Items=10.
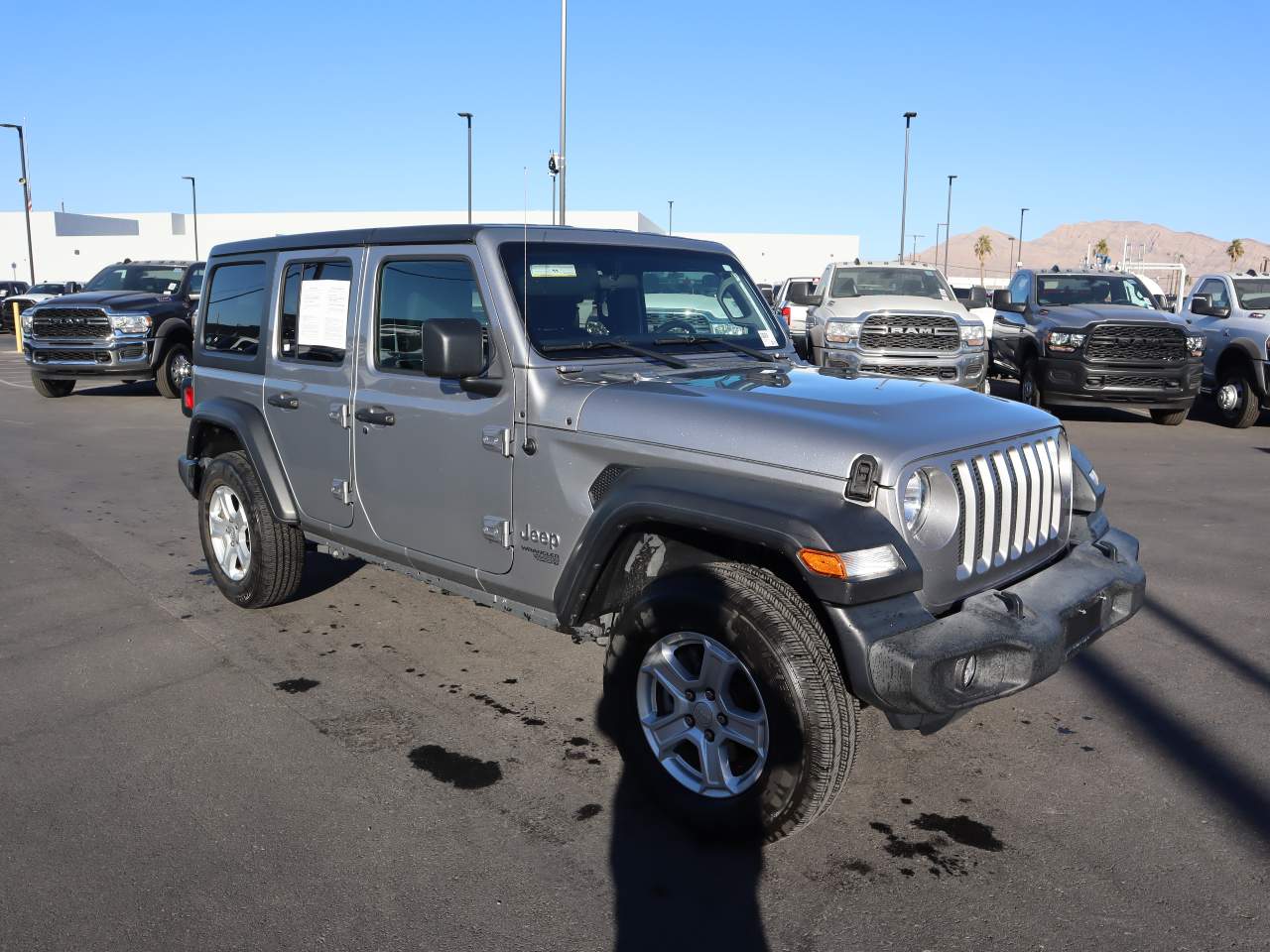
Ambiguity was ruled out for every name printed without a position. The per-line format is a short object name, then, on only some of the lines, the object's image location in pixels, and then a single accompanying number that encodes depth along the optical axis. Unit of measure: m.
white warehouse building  67.25
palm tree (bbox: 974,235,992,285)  117.57
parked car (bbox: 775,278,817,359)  12.73
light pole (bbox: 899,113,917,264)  42.71
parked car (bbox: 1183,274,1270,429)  12.95
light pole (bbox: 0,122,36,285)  39.78
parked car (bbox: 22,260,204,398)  15.69
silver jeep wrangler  3.05
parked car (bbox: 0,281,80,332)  32.56
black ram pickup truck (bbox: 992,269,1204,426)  12.67
